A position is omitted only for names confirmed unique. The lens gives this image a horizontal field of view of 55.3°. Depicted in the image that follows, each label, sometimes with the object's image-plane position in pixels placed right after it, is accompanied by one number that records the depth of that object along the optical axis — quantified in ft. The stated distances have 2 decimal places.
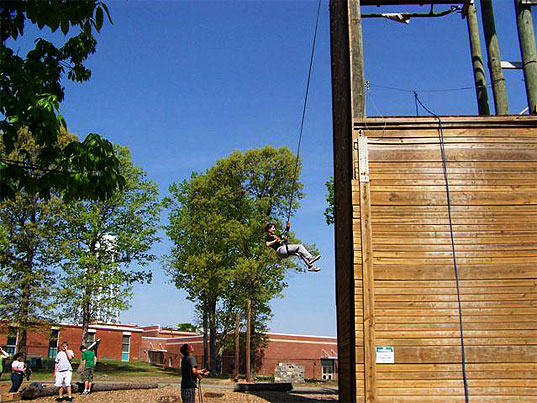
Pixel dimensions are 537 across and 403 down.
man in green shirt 62.34
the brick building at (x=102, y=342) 160.15
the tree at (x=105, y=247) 109.70
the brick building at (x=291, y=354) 162.50
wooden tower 30.96
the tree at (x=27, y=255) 103.04
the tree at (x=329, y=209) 88.12
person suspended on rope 45.37
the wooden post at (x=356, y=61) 36.11
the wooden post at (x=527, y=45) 39.50
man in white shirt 55.21
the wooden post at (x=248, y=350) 96.06
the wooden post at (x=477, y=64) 50.11
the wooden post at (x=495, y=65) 45.96
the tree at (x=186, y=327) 249.16
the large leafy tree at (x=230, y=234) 120.37
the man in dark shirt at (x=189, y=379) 33.76
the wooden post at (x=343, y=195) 34.27
